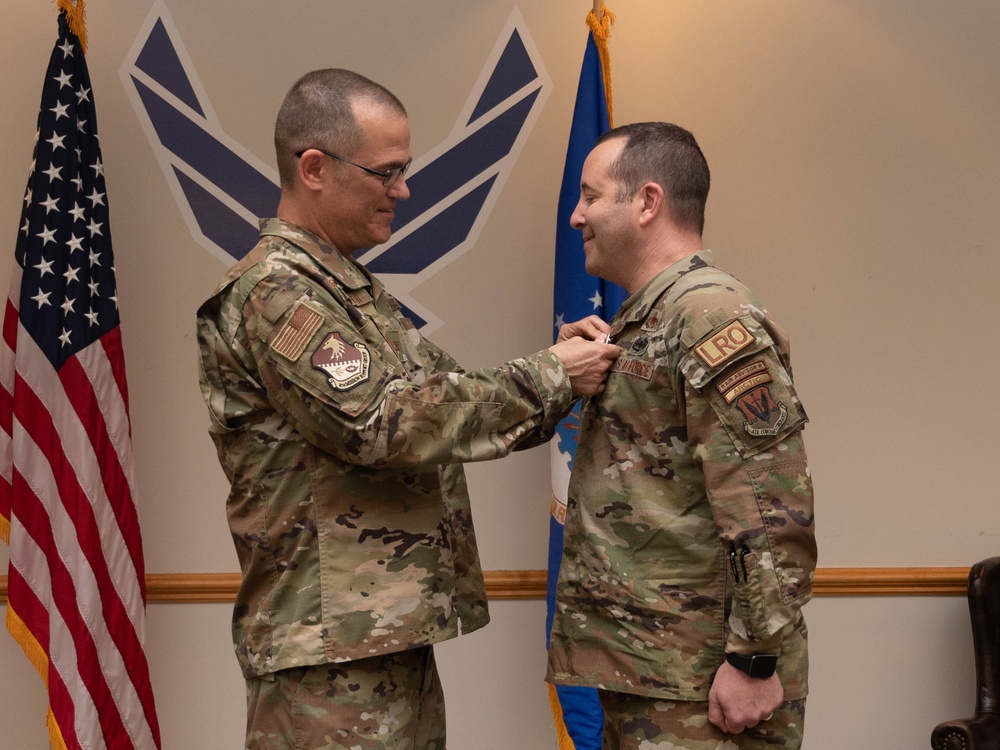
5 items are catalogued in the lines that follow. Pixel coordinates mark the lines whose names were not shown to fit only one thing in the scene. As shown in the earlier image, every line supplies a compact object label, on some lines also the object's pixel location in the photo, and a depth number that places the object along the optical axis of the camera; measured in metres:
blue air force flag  2.86
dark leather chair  2.92
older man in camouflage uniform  1.70
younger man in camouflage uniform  1.60
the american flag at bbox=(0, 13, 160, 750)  2.84
